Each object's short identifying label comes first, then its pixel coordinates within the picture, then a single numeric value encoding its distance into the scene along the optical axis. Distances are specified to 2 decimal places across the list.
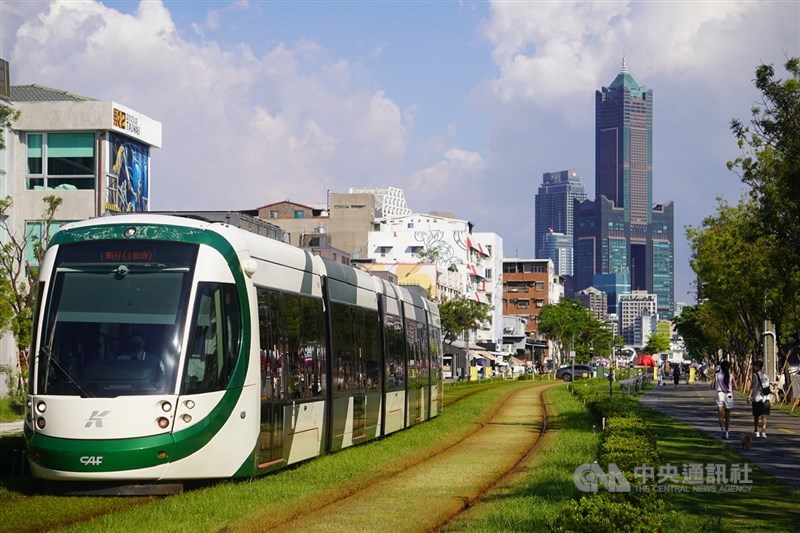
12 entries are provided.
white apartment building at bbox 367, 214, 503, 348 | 138.25
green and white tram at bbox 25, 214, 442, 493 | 14.80
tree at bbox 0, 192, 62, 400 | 34.72
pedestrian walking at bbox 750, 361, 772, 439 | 27.33
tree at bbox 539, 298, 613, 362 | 151.38
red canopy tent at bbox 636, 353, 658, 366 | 82.62
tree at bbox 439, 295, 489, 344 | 105.56
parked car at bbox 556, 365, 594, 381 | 105.47
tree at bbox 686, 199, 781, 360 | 51.47
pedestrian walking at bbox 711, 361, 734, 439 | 27.76
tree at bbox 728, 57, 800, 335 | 29.22
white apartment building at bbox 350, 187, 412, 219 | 165.20
